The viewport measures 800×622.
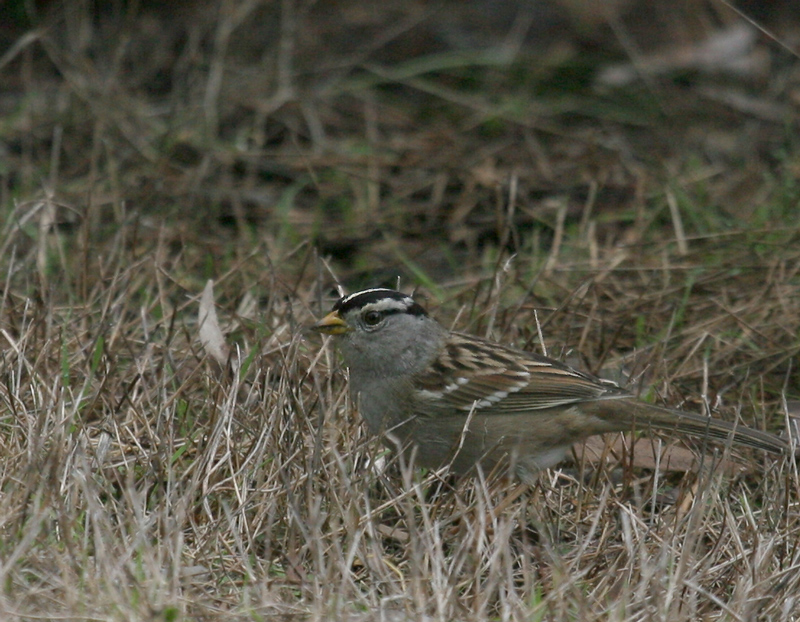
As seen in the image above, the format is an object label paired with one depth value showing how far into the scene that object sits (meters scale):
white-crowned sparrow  7.37
